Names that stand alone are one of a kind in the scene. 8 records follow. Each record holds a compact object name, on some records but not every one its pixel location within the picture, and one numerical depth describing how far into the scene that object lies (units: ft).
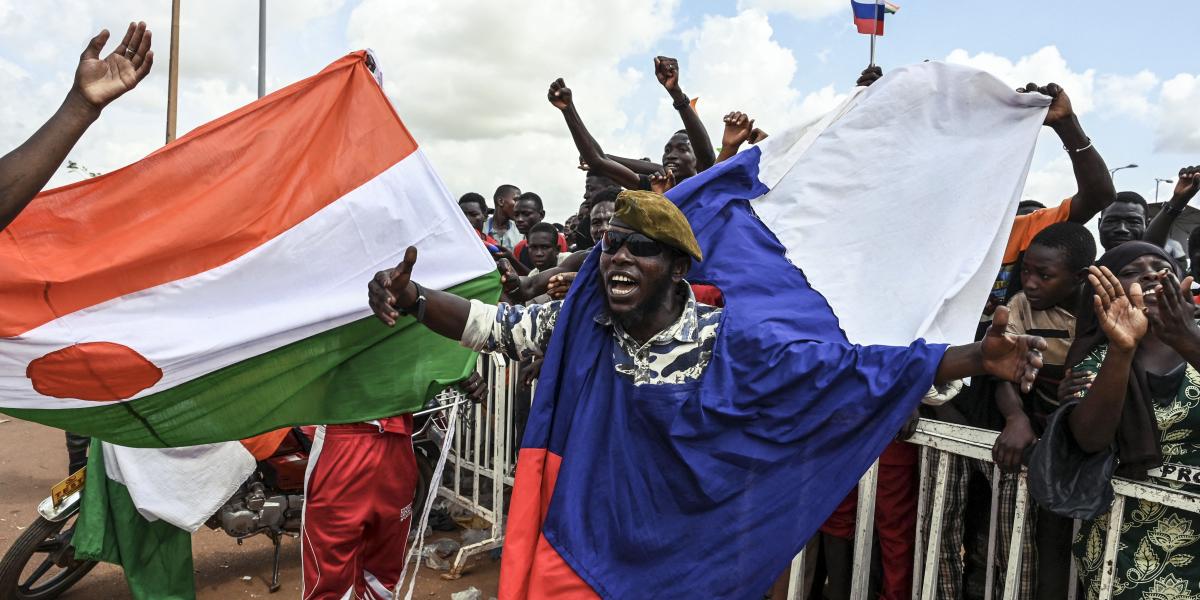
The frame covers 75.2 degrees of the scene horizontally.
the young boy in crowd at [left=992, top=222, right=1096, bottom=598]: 10.38
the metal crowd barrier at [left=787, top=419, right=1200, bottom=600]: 8.98
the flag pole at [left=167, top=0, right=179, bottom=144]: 54.44
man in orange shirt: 11.54
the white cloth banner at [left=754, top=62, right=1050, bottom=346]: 10.32
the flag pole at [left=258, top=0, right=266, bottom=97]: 53.98
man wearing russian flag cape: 8.59
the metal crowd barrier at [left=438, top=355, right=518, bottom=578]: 19.20
